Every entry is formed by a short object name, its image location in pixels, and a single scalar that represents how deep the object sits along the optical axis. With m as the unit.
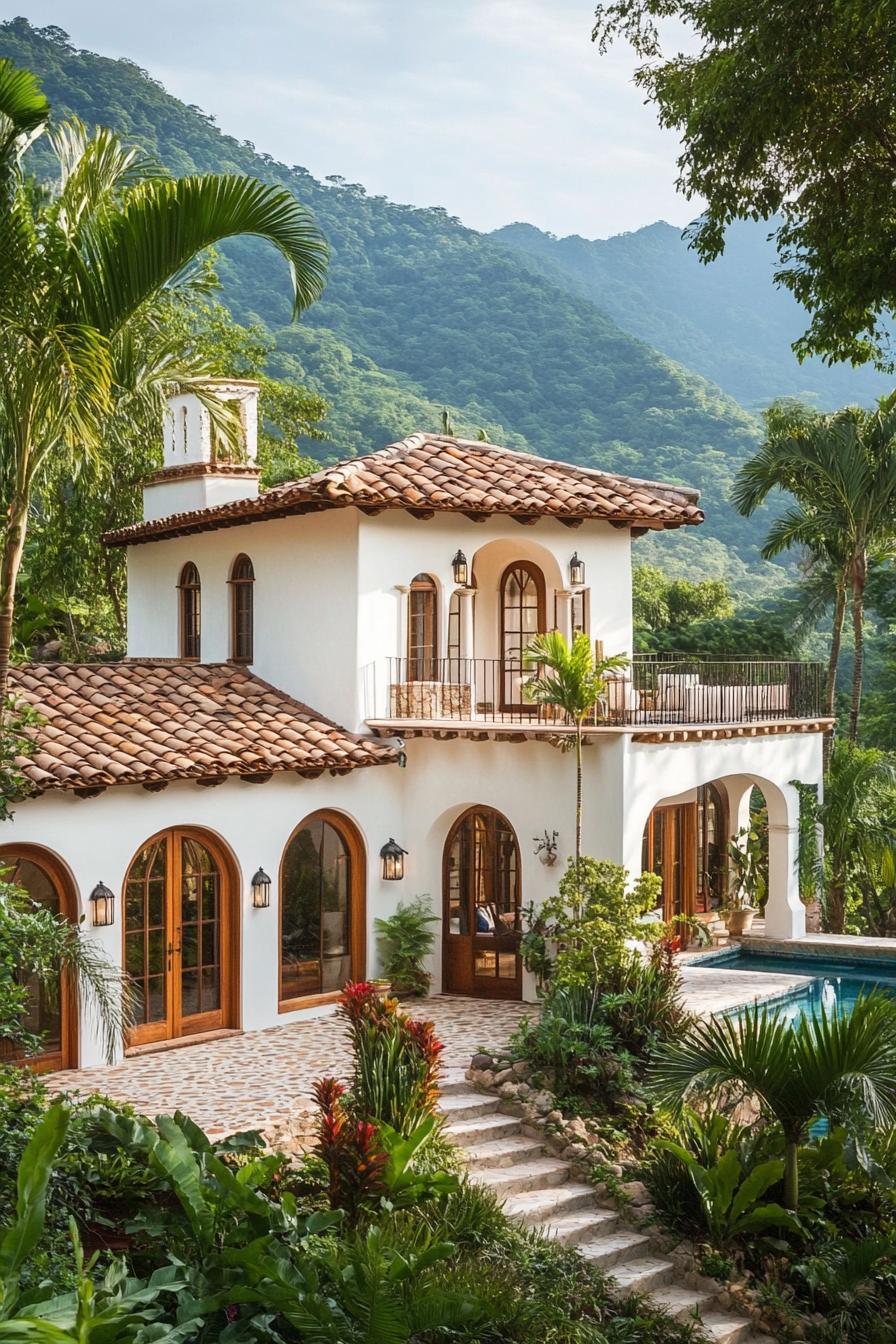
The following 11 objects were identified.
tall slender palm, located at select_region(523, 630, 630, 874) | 15.72
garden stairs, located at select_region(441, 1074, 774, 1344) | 10.80
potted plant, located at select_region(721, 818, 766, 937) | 21.84
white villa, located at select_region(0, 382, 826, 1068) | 15.28
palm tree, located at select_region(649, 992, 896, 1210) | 10.73
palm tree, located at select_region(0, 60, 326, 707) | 10.22
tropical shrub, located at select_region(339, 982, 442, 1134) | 11.59
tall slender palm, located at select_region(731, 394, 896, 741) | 23.14
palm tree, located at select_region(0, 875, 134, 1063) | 9.80
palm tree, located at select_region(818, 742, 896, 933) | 22.42
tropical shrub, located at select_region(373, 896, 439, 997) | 17.52
